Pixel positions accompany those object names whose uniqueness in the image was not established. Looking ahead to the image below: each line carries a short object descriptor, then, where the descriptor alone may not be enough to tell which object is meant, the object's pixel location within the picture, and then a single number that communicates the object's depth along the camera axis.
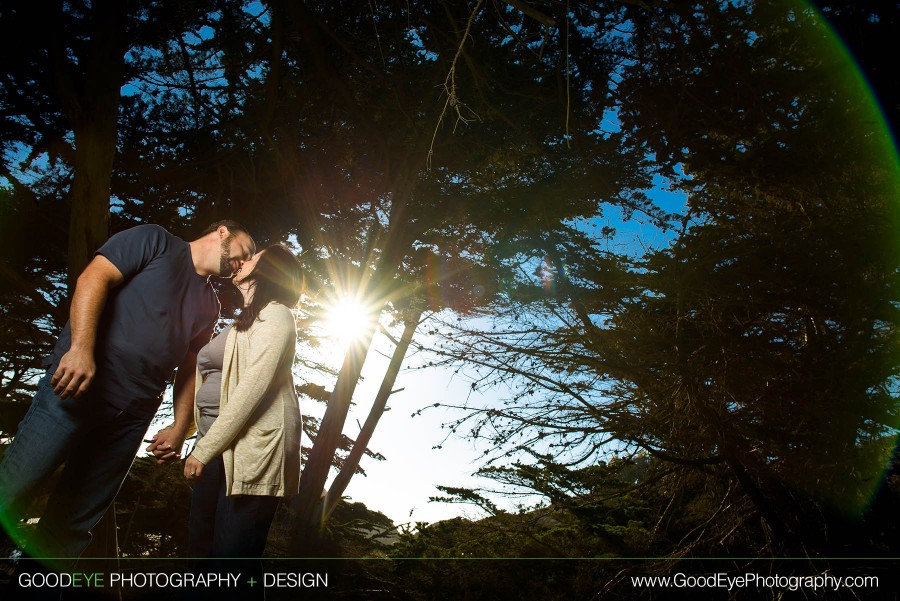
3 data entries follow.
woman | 1.70
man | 1.73
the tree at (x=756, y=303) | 2.97
